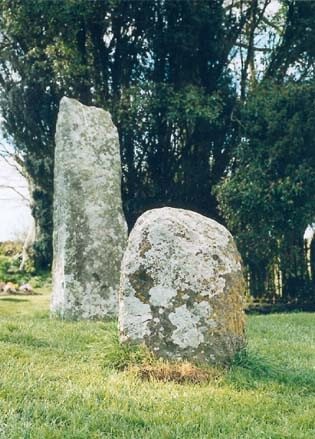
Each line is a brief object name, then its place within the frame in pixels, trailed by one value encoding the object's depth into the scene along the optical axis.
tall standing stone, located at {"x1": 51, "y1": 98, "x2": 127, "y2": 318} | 10.88
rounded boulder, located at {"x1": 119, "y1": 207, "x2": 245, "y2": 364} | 5.89
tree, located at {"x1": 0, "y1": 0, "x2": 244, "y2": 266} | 16.52
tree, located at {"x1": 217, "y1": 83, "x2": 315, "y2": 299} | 14.12
